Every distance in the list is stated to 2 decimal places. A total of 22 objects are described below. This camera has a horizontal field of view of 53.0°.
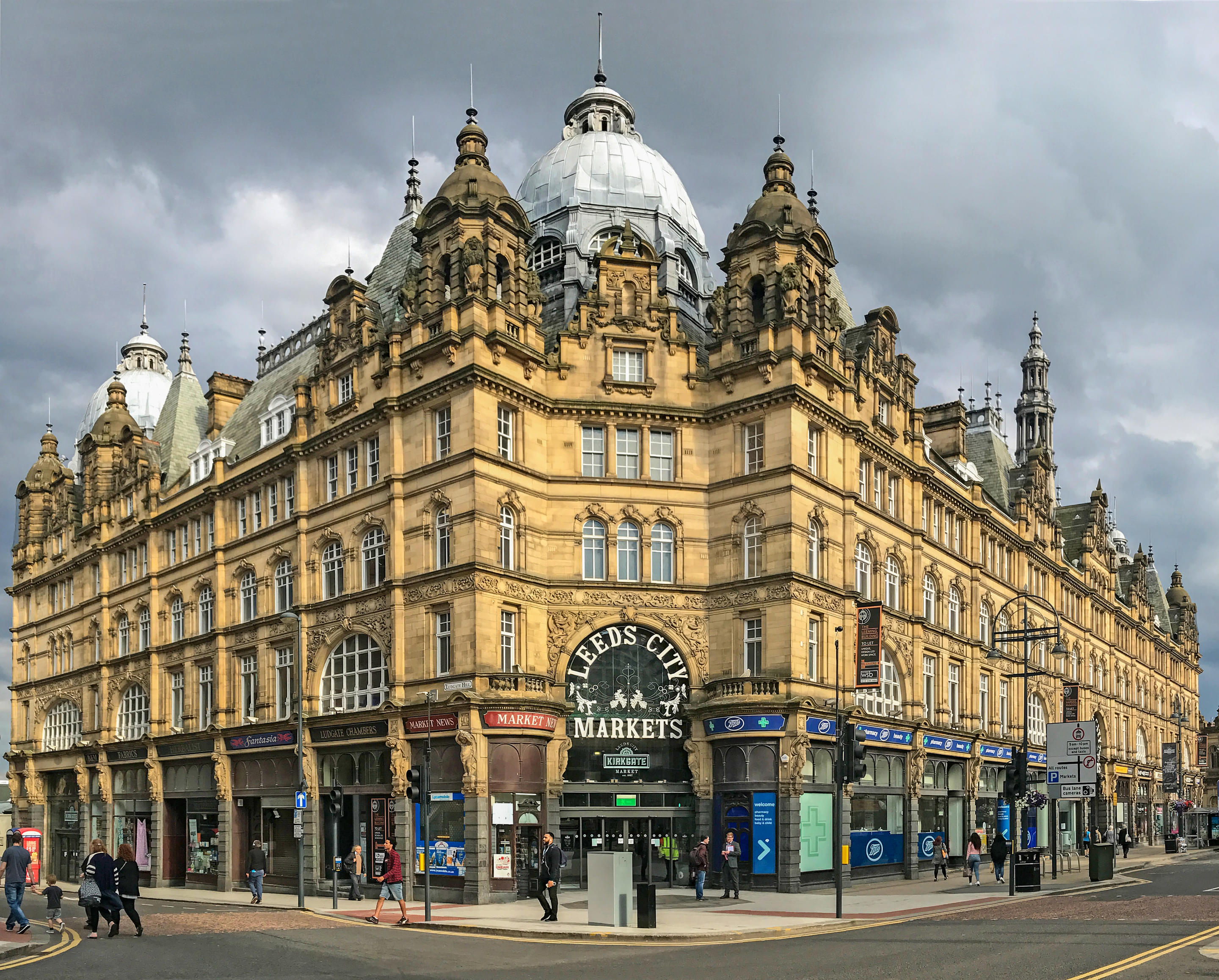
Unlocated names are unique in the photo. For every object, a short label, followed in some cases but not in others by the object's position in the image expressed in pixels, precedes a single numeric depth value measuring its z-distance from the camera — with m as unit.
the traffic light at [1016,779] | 38.31
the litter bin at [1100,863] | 43.28
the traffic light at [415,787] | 31.88
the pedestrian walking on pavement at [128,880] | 26.50
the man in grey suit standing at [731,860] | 36.94
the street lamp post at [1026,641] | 43.56
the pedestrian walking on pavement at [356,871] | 38.09
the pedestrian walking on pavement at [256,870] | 39.59
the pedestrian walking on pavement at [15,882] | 26.22
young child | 28.09
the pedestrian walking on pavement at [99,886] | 25.88
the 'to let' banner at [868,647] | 43.78
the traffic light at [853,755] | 30.52
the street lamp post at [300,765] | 37.28
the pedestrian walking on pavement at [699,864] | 37.03
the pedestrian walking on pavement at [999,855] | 43.59
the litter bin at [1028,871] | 39.38
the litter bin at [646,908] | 27.83
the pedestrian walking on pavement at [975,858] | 40.94
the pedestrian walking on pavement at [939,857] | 46.47
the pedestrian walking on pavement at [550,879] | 30.33
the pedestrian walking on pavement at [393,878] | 31.02
